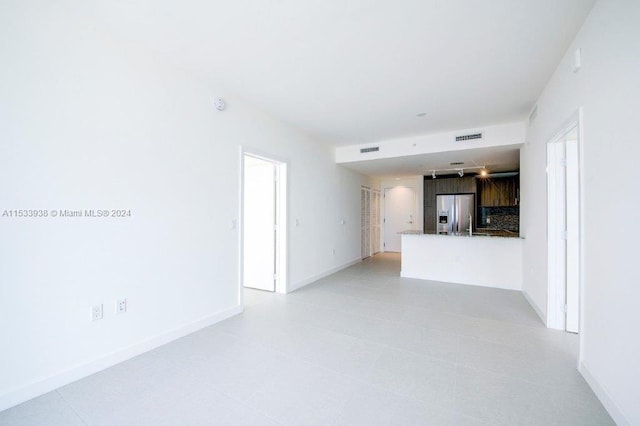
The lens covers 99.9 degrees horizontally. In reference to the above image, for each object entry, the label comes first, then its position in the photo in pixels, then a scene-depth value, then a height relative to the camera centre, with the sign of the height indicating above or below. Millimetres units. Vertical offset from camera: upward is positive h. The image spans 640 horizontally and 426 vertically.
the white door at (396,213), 8750 +108
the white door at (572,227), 2832 -100
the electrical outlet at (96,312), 2146 -793
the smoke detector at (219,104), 3148 +1308
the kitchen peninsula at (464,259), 4684 -801
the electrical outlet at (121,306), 2301 -793
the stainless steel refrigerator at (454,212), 7433 +131
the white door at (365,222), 7422 -176
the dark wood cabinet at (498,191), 6906 +686
